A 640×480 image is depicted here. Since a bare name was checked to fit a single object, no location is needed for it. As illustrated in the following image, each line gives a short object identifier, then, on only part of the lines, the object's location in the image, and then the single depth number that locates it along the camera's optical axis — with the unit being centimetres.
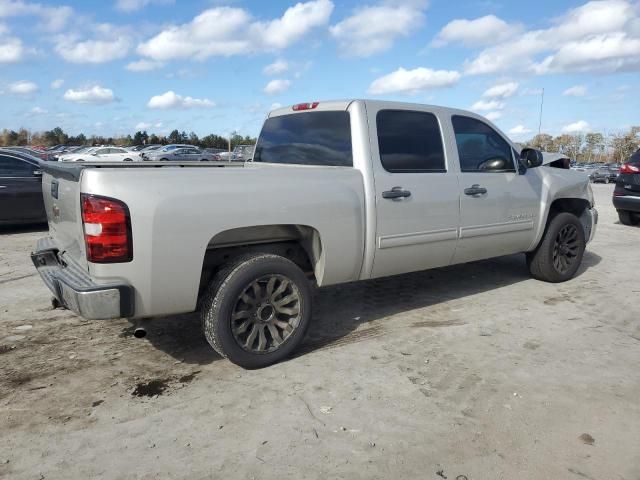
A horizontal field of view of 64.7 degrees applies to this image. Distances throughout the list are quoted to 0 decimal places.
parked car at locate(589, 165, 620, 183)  3588
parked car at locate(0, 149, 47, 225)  902
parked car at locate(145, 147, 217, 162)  3517
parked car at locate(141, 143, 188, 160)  3542
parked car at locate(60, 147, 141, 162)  3024
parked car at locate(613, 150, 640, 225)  1026
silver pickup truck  302
